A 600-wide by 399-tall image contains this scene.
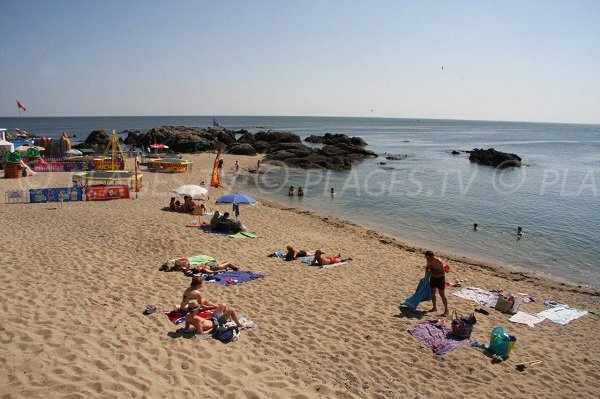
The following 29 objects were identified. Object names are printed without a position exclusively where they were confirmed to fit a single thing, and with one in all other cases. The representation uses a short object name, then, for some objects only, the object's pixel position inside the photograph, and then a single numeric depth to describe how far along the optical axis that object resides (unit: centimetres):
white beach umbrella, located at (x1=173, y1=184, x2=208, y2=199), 1720
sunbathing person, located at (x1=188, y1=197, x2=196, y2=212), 1823
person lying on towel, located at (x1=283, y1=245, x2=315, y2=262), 1261
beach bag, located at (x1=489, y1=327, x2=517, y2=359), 746
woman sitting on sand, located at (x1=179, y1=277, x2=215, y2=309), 802
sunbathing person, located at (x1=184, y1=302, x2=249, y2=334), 728
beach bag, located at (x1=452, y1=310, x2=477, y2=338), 802
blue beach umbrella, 1555
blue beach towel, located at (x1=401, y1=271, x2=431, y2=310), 932
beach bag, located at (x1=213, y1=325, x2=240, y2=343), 717
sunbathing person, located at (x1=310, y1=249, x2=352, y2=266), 1240
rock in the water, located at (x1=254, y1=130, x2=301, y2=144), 5706
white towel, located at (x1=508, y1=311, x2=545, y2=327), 952
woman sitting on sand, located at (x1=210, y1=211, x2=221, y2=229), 1532
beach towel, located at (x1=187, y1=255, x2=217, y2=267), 1140
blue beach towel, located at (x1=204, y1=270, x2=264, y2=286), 1016
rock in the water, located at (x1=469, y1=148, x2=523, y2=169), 4966
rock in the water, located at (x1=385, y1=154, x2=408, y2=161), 5445
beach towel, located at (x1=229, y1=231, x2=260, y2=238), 1491
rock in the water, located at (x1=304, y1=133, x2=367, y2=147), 6297
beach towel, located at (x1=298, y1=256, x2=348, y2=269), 1234
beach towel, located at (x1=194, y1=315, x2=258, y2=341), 712
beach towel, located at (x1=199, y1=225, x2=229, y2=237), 1495
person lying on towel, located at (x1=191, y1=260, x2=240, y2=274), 1059
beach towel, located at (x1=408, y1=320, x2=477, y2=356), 759
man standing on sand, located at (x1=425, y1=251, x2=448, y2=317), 927
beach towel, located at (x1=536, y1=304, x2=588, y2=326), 998
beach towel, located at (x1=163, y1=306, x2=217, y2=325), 768
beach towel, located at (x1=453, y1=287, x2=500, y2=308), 1049
